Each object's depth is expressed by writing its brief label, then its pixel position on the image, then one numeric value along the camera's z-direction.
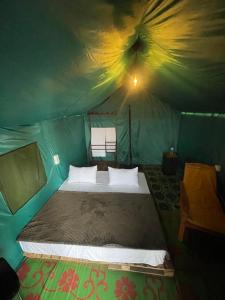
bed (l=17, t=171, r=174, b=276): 1.74
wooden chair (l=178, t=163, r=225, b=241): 2.00
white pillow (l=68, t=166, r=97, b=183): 3.05
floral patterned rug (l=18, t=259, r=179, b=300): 1.62
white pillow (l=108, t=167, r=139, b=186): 2.92
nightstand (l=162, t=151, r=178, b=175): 4.07
